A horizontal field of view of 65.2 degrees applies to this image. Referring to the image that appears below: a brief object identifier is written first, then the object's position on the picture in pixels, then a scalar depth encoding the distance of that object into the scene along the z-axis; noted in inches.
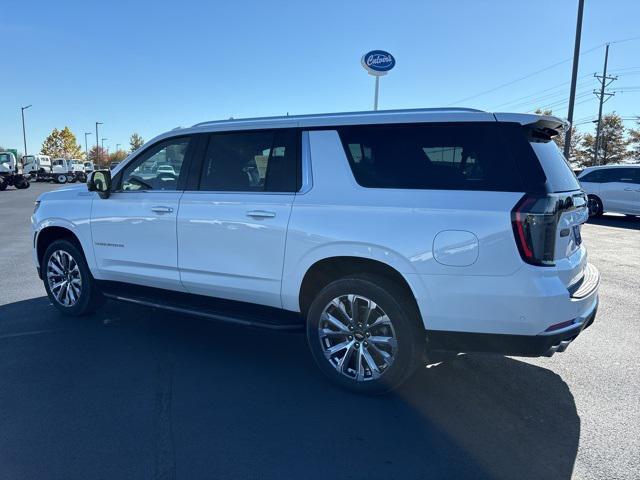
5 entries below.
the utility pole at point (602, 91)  1638.8
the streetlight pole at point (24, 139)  2348.7
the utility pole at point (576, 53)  700.0
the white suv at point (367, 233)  120.1
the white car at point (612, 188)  570.3
